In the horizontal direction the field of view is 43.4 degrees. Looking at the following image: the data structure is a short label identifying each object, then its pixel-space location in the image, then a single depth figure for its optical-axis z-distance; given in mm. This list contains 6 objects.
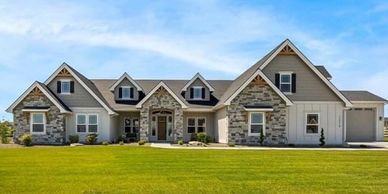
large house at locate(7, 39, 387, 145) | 33750
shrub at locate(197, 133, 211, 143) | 36281
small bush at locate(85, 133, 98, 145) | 36156
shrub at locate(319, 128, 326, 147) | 34594
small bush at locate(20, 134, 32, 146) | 33969
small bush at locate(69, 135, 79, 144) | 36247
